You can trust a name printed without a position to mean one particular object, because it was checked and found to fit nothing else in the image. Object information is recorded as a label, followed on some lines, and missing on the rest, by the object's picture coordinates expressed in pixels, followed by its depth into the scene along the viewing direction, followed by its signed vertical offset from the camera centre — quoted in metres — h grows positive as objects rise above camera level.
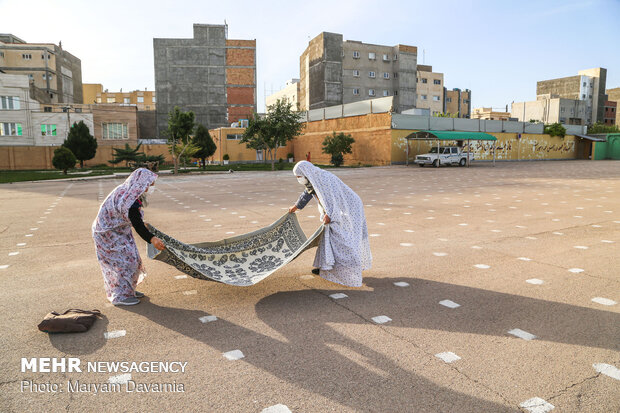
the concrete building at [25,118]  41.34 +3.20
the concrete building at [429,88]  76.19 +11.50
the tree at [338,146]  36.42 +0.49
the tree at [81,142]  36.59 +0.73
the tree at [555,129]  46.50 +2.56
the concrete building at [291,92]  83.00 +12.67
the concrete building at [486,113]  83.69 +7.99
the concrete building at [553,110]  77.88 +7.93
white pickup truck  32.94 -0.39
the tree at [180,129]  31.16 +1.65
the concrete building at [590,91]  85.00 +12.49
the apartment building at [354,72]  60.00 +11.65
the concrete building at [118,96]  80.00 +10.39
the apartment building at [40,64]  54.16 +11.12
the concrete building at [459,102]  87.25 +10.45
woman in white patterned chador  4.66 -0.87
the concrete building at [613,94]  93.62 +13.05
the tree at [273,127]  35.44 +2.02
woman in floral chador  4.15 -0.87
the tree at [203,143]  34.88 +0.67
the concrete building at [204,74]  58.69 +10.65
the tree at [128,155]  32.22 -0.33
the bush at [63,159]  29.70 -0.59
